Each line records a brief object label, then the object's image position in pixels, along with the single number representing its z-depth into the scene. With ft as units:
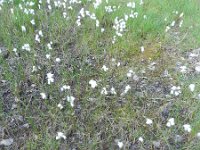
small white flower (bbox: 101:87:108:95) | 5.60
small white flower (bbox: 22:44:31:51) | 6.22
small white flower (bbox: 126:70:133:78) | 5.92
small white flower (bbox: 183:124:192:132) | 4.89
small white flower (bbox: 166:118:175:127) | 4.93
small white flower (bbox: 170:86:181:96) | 5.61
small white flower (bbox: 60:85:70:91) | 5.49
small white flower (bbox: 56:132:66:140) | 4.80
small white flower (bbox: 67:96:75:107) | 5.27
